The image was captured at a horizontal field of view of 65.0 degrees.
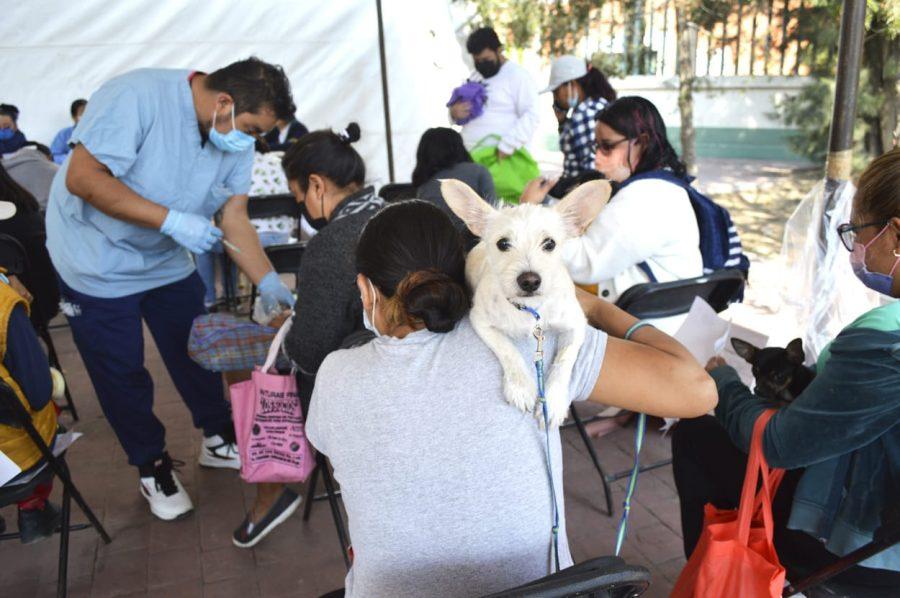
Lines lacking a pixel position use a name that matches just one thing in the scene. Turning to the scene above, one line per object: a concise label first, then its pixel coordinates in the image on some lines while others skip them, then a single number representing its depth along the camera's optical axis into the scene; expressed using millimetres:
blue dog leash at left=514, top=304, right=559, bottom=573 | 1271
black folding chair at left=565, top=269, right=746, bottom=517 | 2621
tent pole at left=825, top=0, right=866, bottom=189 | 3154
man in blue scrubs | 2625
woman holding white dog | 1230
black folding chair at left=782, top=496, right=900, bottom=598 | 1416
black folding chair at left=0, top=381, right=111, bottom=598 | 2100
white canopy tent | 5406
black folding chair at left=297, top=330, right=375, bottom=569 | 2449
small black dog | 1769
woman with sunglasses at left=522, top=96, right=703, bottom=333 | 2814
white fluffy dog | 1315
